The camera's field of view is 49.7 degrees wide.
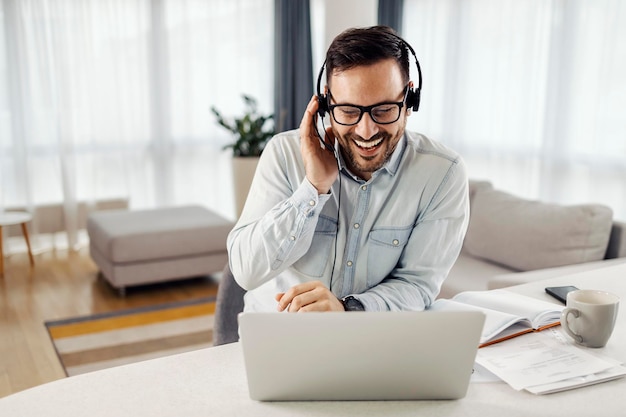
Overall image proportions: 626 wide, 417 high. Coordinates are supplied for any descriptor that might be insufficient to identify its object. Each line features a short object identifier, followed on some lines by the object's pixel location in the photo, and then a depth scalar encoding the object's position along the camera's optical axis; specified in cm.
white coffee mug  129
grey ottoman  385
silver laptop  102
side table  430
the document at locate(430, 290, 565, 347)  134
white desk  107
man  152
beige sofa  294
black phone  157
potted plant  525
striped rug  309
